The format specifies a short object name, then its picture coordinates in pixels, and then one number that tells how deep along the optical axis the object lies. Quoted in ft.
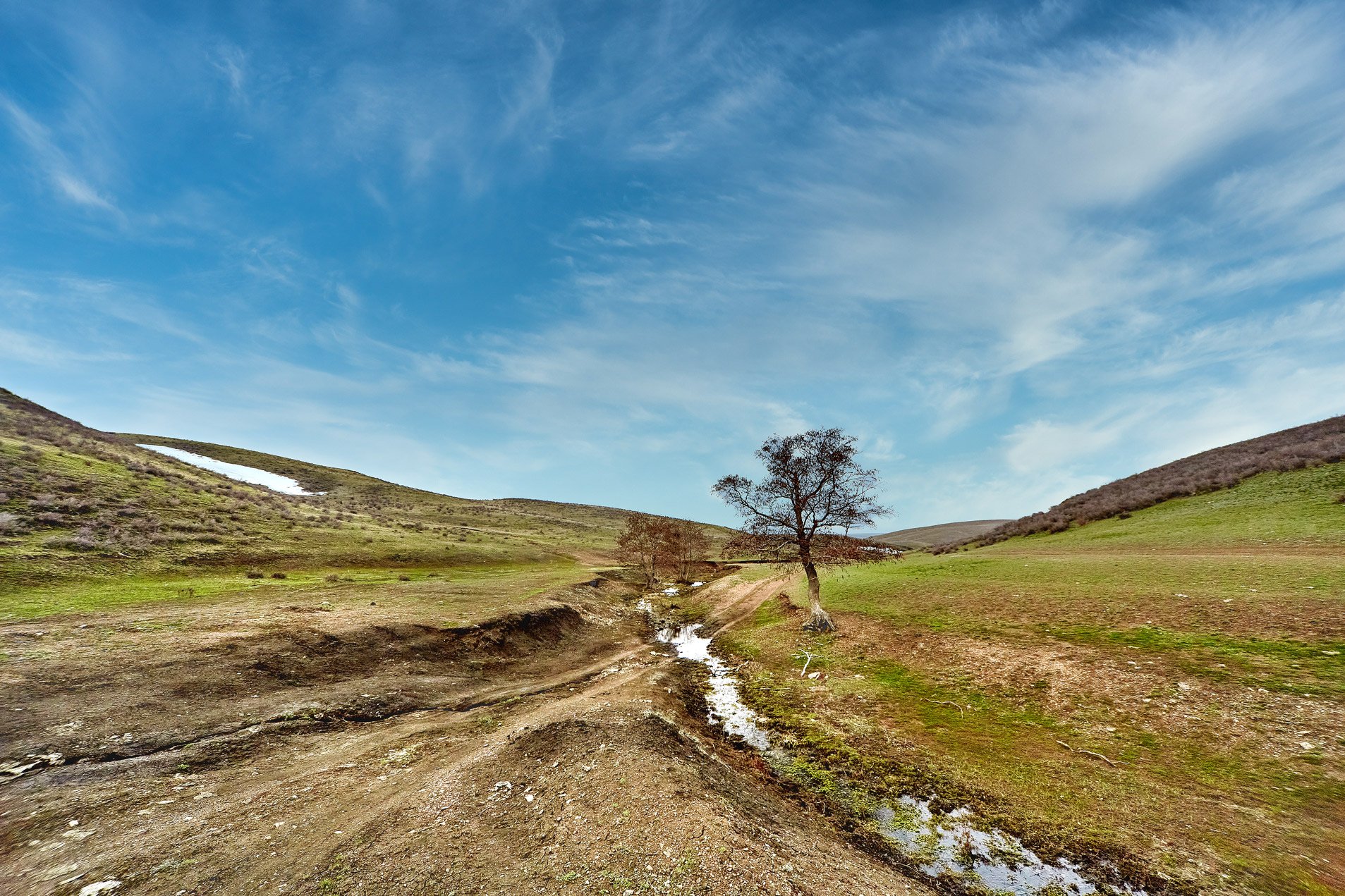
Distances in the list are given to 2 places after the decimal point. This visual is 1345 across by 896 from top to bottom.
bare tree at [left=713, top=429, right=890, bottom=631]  86.99
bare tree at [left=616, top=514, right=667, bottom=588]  199.41
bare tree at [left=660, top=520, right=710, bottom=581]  200.95
